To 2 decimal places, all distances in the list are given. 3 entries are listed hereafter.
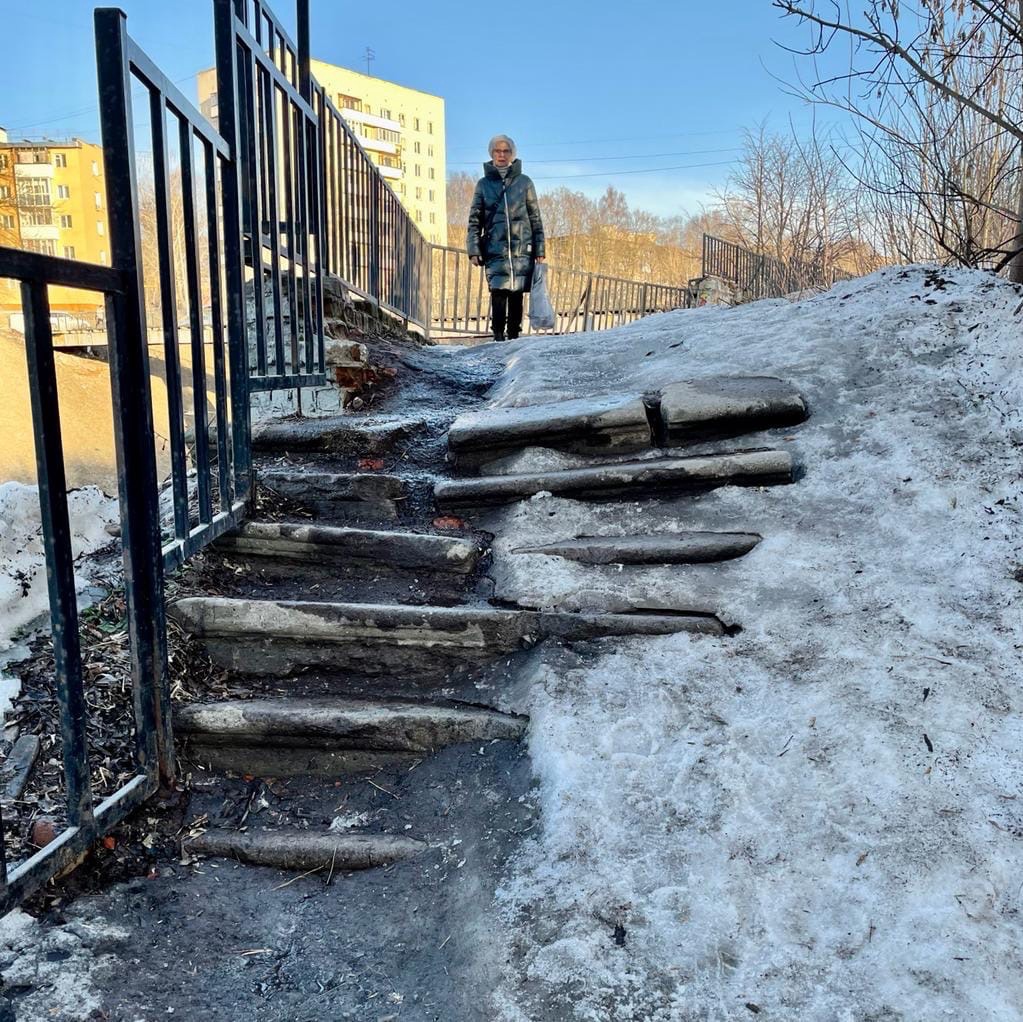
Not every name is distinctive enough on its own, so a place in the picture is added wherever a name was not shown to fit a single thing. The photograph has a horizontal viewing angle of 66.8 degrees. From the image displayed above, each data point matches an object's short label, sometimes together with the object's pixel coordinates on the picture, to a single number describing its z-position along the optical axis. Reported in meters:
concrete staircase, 1.91
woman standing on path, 6.56
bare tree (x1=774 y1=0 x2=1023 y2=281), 3.87
